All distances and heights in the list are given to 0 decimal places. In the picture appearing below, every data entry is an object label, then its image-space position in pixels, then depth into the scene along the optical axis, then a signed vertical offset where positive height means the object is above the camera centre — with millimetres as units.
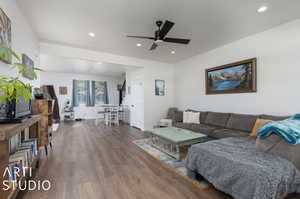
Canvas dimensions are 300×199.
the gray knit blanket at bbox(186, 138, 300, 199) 1224 -772
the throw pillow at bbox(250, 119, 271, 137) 2535 -506
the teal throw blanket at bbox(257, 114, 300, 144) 1558 -393
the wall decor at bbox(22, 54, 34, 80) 2333 +752
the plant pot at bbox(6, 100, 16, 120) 1344 -99
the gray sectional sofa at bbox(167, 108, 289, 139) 2871 -638
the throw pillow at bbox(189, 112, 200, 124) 3967 -557
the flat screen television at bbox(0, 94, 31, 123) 1331 -127
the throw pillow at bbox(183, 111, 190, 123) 4102 -532
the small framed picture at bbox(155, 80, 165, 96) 5246 +510
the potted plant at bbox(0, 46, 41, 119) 996 +102
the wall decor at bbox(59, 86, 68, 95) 7206 +573
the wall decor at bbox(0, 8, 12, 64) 1545 +874
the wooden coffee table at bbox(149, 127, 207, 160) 2580 -787
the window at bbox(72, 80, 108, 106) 7531 +447
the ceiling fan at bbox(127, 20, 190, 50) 2427 +1225
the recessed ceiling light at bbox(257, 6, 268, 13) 2180 +1558
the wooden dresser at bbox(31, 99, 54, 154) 2502 -267
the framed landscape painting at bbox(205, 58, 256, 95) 3183 +597
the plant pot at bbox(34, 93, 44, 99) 2696 +90
